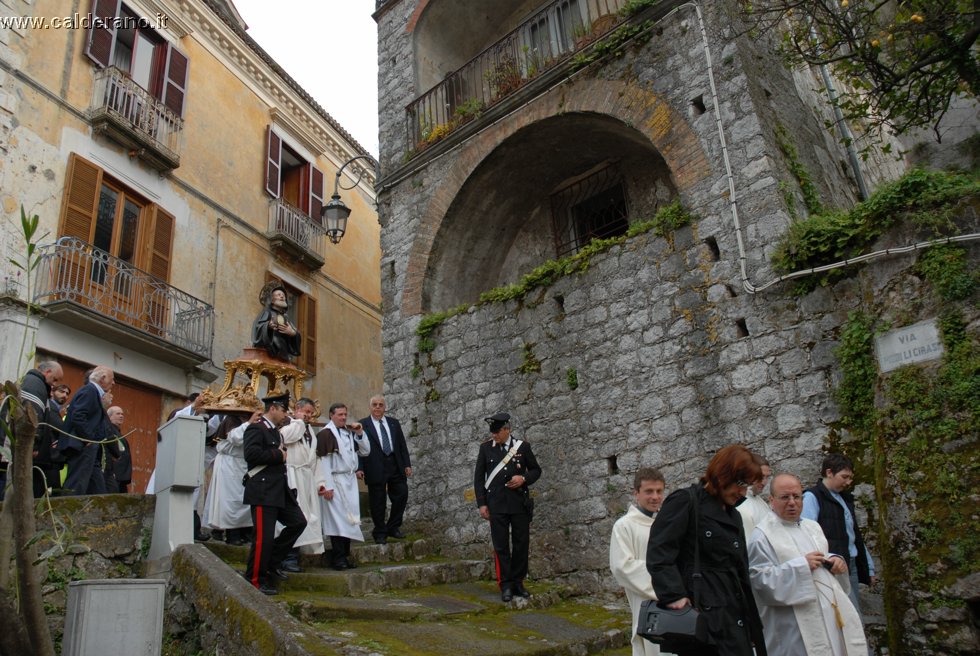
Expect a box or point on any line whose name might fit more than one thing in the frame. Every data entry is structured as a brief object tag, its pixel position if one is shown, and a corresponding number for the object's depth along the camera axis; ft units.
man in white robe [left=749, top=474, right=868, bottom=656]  12.46
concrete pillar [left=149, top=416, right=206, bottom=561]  18.79
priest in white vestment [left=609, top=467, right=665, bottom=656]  14.07
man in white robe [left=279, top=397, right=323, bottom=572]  21.88
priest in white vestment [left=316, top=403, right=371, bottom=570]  23.08
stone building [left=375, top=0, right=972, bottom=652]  23.27
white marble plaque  18.78
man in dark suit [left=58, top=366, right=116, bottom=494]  20.43
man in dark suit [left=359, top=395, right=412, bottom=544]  26.20
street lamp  33.81
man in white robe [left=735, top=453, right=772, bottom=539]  14.48
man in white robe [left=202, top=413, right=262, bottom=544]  22.82
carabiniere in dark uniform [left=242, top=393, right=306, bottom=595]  18.69
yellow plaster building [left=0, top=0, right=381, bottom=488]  35.29
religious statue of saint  29.66
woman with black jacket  10.93
